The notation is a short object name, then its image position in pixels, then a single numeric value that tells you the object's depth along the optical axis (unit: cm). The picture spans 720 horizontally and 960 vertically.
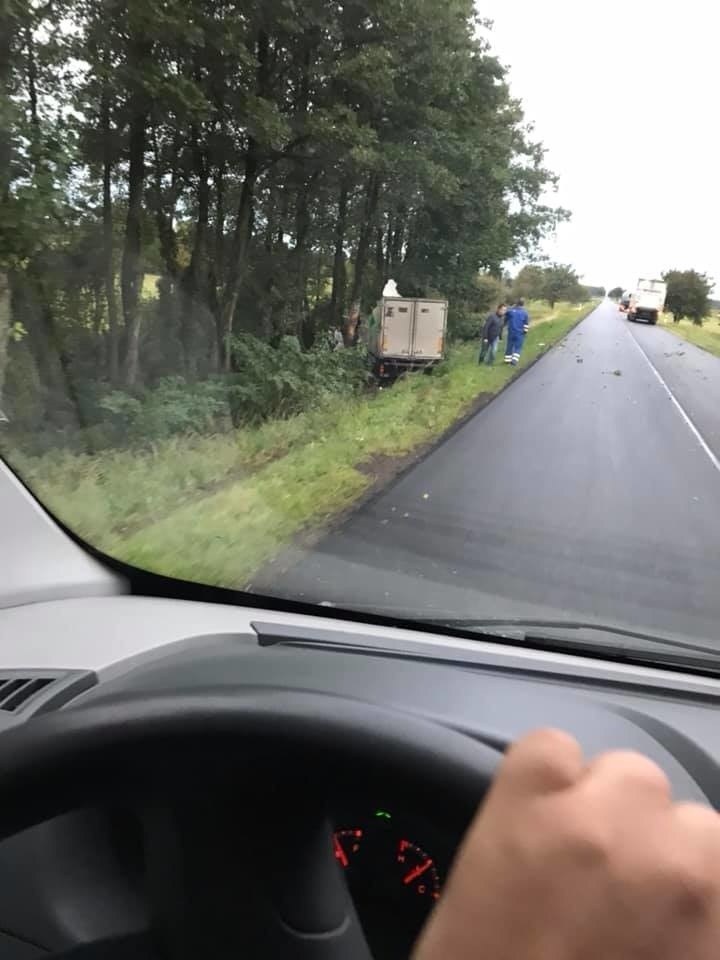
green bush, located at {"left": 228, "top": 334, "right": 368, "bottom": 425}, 691
